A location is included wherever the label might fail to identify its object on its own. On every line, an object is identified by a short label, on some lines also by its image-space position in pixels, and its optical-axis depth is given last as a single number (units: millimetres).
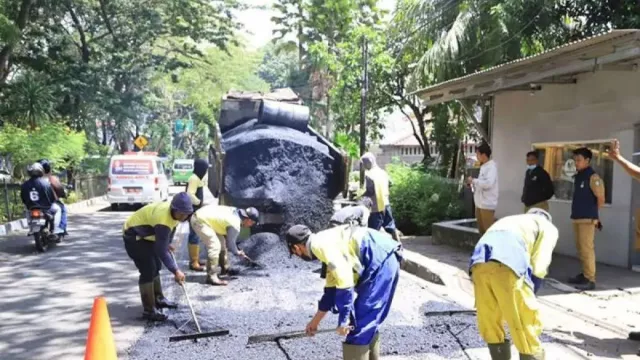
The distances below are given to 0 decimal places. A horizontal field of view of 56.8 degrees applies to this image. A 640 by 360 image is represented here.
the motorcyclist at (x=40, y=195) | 10164
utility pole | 13677
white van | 17578
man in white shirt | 8305
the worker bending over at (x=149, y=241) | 5531
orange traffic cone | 3748
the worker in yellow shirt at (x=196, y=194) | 8305
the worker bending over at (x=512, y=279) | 3520
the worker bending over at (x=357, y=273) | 3436
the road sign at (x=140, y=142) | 30453
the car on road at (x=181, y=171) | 37562
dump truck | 8797
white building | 7371
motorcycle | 10023
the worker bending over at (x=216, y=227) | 7199
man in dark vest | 6781
